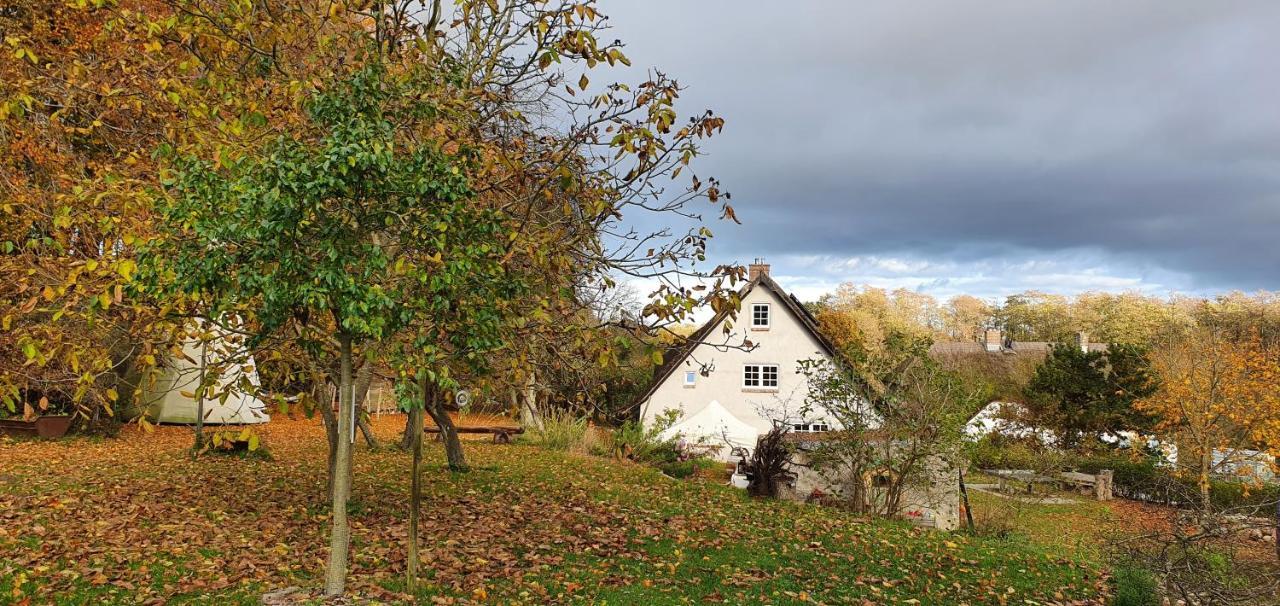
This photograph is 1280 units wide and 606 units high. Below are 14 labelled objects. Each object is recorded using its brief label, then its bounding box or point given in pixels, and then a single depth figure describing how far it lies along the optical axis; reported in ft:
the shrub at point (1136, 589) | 26.07
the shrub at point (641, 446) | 66.23
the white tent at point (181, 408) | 66.18
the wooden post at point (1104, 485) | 87.86
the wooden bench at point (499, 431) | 72.69
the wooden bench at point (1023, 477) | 83.16
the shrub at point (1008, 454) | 86.81
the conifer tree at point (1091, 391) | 97.19
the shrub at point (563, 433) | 66.28
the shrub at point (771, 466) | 47.60
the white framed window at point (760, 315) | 91.50
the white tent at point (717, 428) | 90.25
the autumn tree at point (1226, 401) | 66.95
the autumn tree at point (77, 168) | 20.79
